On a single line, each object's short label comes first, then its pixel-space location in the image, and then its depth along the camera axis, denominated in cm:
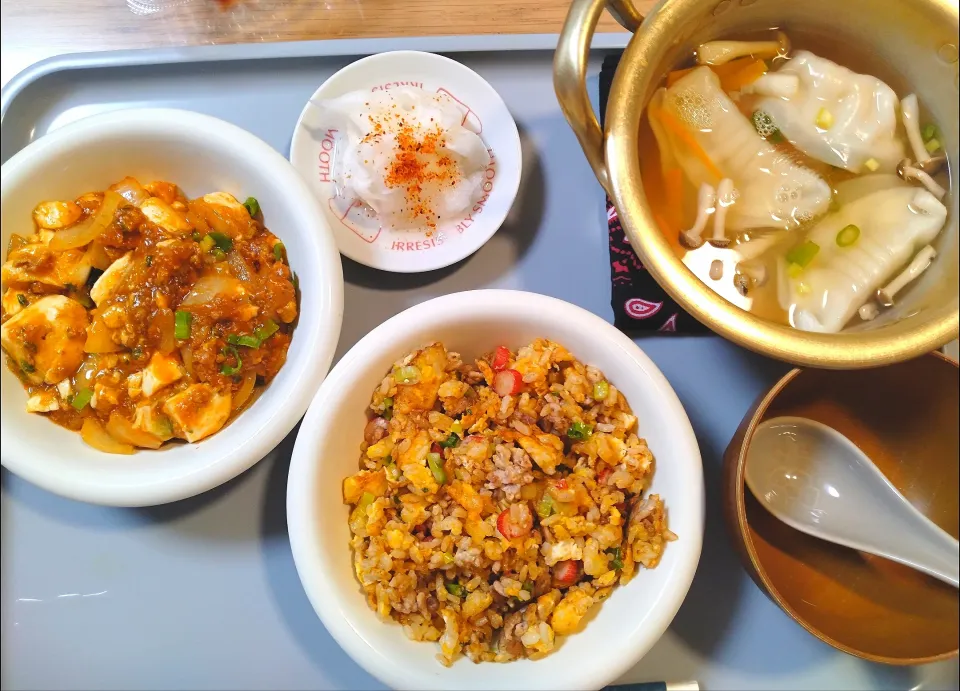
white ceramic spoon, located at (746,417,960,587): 35
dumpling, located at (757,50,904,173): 33
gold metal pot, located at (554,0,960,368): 27
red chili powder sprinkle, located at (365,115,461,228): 38
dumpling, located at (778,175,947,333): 33
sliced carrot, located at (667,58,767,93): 34
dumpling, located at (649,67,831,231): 33
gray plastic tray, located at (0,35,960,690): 36
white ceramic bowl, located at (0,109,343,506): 31
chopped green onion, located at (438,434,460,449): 33
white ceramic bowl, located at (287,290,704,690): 31
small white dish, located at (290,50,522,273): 38
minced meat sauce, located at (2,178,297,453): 32
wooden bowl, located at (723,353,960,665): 34
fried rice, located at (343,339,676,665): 32
